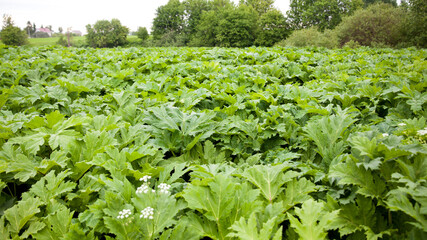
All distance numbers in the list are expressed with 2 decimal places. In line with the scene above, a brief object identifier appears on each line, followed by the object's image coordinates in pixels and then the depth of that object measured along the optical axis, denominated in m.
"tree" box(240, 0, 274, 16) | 67.25
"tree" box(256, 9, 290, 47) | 53.94
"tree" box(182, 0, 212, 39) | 71.75
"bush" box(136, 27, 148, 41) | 78.12
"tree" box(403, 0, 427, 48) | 30.67
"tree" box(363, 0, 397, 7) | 74.14
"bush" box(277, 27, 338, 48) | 25.33
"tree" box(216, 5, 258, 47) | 54.25
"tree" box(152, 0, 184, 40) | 73.96
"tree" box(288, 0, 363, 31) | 52.88
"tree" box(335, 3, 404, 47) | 33.06
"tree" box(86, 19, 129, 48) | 70.19
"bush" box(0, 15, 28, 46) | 54.16
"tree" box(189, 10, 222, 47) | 59.53
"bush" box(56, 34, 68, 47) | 71.06
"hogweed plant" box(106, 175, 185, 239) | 1.22
